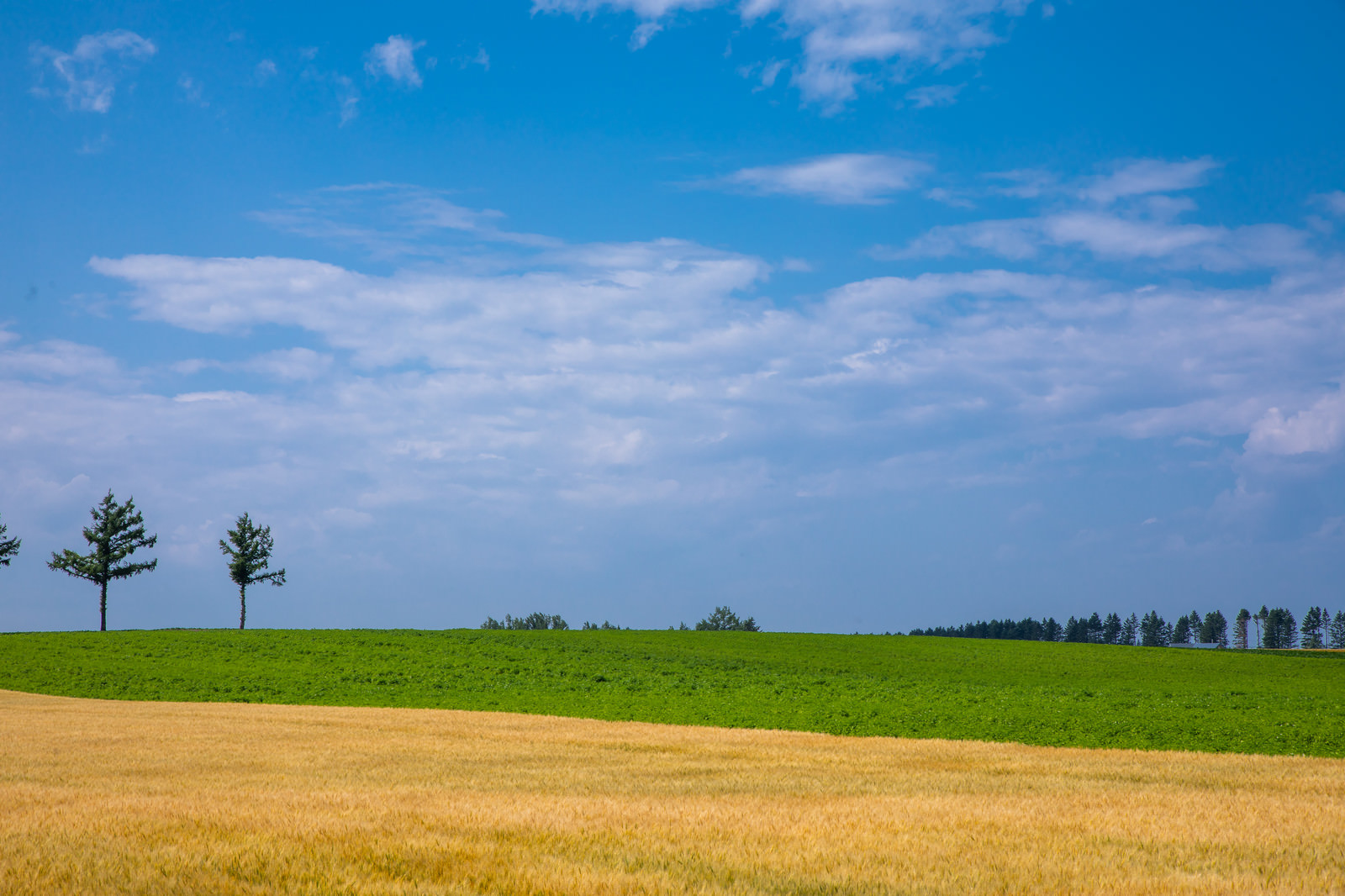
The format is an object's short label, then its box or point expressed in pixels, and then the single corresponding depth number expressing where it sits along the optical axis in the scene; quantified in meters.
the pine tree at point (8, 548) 90.50
